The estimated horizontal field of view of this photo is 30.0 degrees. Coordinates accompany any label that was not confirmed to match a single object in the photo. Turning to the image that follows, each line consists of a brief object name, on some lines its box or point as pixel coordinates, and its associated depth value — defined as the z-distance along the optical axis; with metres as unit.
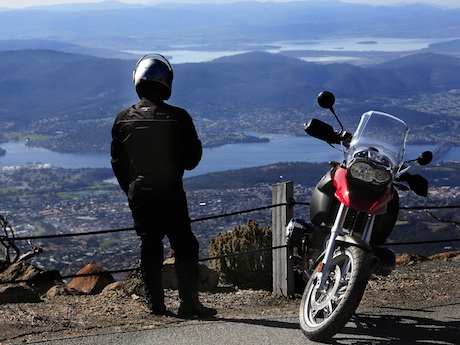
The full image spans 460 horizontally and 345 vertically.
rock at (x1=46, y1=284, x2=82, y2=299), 8.52
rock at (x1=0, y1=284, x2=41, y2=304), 7.87
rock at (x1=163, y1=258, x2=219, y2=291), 8.56
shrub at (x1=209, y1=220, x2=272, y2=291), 9.34
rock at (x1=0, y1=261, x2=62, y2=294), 8.96
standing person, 6.13
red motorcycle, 5.18
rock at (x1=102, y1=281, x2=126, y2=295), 8.42
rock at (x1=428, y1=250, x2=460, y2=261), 10.41
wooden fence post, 7.31
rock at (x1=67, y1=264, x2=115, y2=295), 9.14
